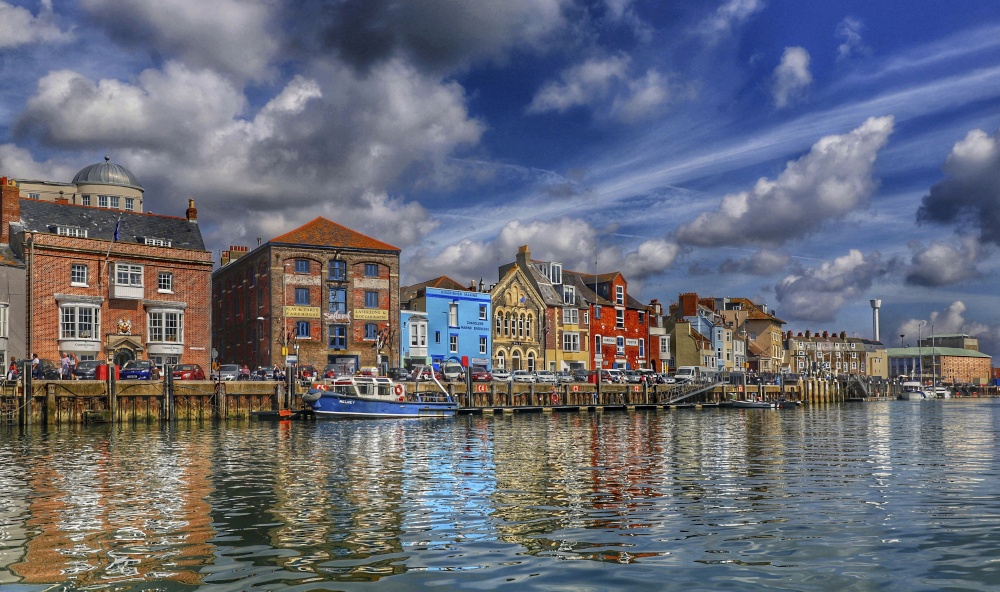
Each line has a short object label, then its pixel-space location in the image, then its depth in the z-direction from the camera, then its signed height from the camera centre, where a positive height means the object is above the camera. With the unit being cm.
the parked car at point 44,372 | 5132 -68
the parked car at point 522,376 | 7159 -214
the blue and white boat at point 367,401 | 5362 -295
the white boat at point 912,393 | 15725 -922
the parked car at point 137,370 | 5191 -70
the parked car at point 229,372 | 5738 -103
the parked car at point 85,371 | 5091 -66
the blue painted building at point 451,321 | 8044 +287
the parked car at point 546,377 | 7231 -228
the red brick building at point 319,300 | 7181 +458
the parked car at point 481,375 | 6862 -191
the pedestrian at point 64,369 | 5056 -53
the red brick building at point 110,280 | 6000 +563
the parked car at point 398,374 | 6656 -164
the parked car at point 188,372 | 5403 -92
